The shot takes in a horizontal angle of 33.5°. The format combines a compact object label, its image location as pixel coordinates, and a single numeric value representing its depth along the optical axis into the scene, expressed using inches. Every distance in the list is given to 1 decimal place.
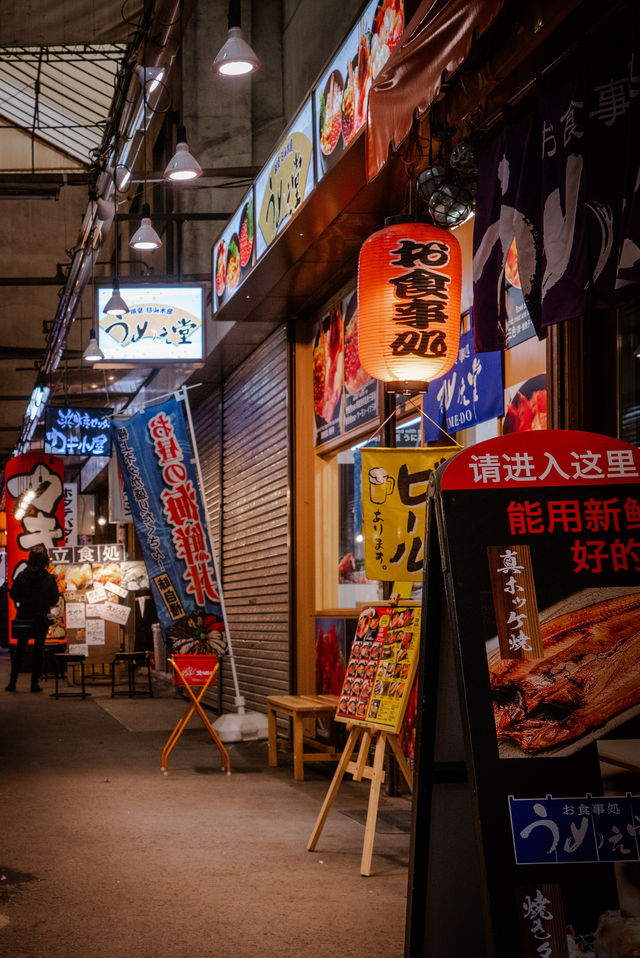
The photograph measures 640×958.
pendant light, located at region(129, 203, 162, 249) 478.6
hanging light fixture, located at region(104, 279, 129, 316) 502.3
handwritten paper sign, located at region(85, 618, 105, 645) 764.6
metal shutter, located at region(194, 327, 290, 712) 486.3
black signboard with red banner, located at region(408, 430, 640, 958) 131.3
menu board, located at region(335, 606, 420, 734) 243.9
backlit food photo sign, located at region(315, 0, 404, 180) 272.1
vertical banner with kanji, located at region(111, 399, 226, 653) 433.4
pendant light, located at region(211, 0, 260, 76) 296.4
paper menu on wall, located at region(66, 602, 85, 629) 762.8
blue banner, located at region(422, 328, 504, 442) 279.1
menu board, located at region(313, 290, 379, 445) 392.2
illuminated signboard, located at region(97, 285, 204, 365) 525.3
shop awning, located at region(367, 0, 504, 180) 211.0
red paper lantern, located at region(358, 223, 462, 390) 258.7
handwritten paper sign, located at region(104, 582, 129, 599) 787.4
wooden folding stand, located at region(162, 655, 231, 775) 380.2
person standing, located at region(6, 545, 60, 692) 738.8
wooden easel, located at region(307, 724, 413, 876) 243.0
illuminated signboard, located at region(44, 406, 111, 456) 826.2
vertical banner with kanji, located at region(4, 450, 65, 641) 883.4
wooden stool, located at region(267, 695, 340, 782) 357.7
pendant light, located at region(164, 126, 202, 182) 392.8
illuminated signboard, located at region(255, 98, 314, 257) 336.2
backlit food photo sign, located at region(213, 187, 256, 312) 417.1
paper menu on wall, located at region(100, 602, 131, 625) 772.6
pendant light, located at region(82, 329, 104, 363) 529.3
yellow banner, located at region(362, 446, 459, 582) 285.9
